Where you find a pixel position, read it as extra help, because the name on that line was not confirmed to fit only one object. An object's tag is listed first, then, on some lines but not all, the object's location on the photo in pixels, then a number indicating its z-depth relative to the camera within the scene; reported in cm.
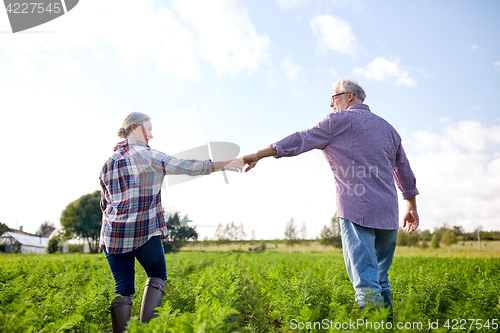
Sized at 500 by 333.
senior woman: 283
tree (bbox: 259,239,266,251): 6425
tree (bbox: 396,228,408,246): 5134
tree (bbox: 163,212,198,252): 4863
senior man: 262
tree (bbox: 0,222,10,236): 5017
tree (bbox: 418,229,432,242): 5627
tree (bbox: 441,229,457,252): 4938
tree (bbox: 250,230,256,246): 6762
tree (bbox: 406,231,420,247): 5186
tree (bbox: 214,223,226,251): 5872
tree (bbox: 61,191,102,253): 5031
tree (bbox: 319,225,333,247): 4981
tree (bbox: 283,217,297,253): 5869
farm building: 5234
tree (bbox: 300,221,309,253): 5938
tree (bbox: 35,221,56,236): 10019
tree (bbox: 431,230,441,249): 5203
